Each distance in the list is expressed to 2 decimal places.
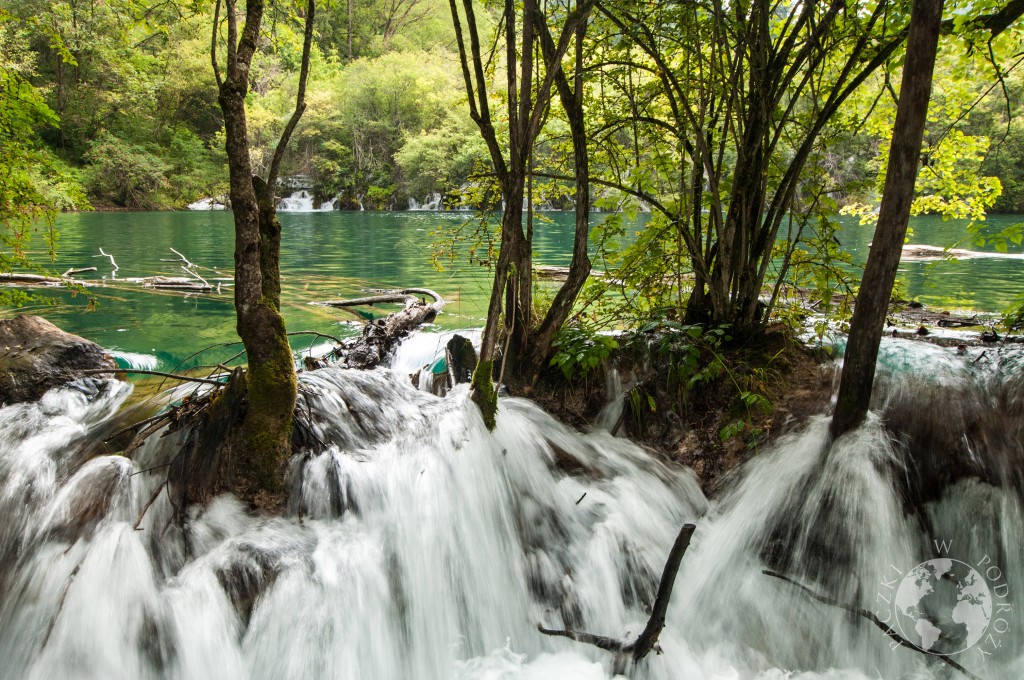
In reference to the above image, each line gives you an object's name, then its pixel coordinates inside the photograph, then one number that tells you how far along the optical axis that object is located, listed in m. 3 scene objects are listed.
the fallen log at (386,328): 5.41
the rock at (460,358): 5.00
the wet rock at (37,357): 4.36
